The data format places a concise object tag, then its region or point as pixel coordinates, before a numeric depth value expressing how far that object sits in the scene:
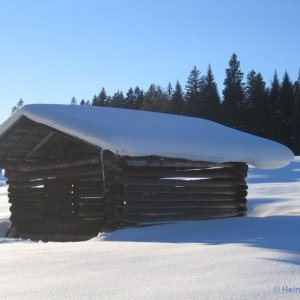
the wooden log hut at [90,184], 9.80
